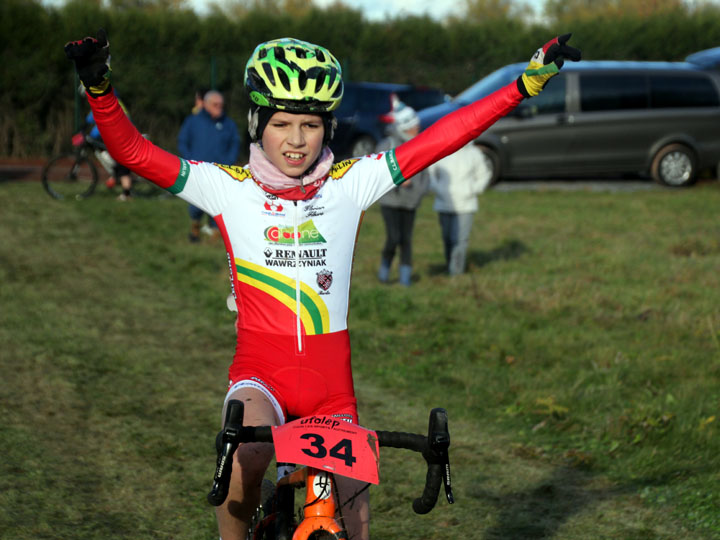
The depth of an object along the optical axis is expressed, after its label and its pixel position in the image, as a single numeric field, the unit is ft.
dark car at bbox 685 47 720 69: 70.18
